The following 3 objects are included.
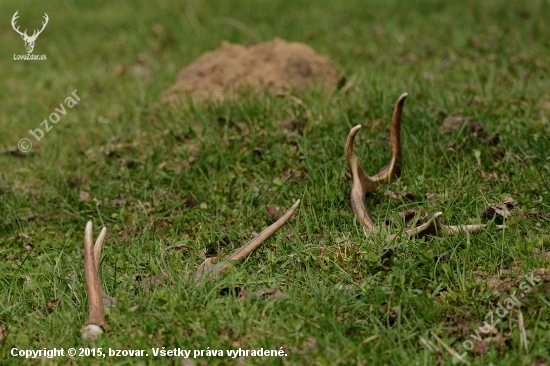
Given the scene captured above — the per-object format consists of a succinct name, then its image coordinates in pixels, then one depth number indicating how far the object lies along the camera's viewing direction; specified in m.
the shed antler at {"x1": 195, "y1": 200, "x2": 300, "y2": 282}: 6.40
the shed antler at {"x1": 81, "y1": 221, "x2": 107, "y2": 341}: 5.73
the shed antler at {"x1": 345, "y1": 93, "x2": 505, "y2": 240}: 6.65
